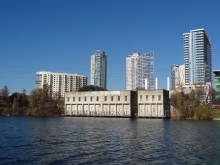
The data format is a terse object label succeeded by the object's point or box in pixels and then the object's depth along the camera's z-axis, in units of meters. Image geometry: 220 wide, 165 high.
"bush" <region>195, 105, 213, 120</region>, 87.55
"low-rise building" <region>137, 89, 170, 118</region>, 104.00
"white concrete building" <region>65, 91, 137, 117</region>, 109.62
